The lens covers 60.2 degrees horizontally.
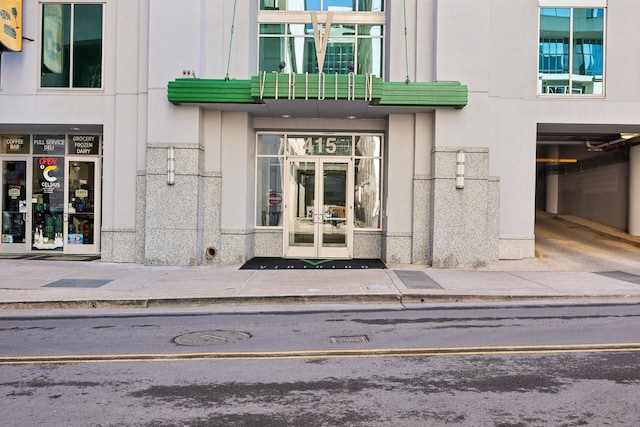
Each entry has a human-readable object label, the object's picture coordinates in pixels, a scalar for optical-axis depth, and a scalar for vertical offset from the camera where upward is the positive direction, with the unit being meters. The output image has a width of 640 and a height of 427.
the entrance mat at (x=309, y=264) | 13.72 -1.38
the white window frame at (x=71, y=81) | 14.80 +4.10
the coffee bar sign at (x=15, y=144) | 16.39 +1.82
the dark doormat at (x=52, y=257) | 14.98 -1.42
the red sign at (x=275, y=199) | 15.88 +0.32
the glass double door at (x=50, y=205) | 16.02 +0.04
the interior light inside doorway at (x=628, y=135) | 16.36 +2.43
